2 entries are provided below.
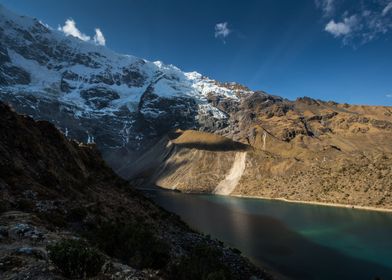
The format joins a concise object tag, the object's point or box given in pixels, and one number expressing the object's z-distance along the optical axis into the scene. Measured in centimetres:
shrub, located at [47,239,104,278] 1161
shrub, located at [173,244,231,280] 2155
